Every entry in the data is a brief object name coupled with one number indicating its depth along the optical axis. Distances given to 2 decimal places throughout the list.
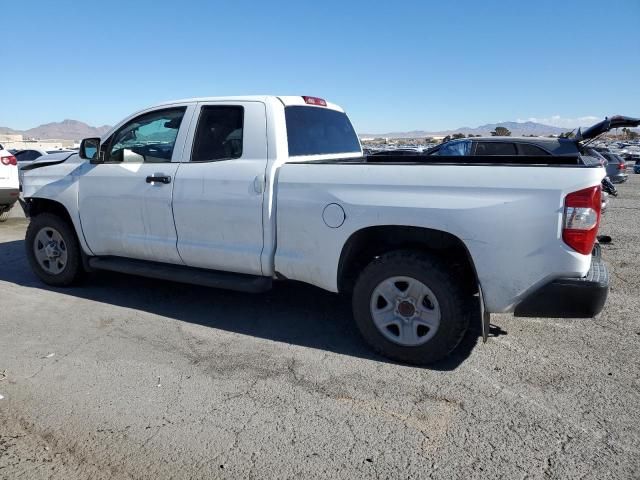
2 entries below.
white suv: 9.27
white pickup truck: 3.09
